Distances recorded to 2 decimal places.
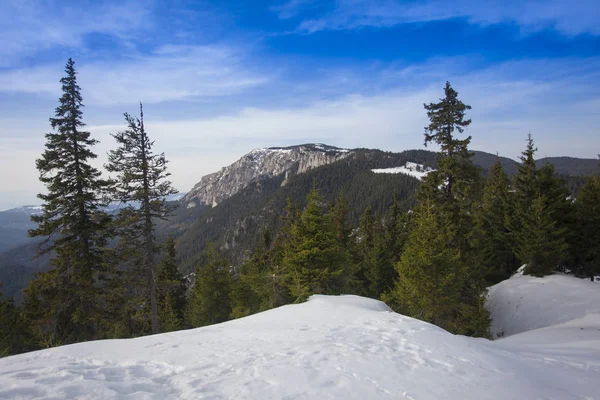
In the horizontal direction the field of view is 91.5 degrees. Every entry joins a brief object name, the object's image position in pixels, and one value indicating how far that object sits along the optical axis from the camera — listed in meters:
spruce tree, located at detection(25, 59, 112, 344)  12.80
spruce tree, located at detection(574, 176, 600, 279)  21.12
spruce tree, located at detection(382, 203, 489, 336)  13.17
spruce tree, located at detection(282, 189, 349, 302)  15.71
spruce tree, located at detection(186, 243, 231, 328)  24.66
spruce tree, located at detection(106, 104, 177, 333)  13.98
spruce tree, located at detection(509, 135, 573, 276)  19.38
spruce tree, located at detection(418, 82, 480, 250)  14.47
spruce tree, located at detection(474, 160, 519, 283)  25.17
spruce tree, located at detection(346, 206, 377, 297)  26.55
